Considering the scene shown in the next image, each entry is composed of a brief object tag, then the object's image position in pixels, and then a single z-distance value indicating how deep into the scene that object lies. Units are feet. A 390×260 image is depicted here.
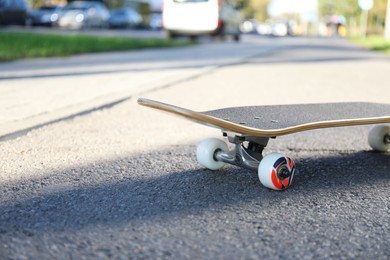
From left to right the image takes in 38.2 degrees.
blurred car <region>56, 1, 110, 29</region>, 77.56
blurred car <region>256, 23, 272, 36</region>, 152.25
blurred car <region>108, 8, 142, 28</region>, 95.96
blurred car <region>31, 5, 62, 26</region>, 82.38
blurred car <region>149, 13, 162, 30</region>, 119.49
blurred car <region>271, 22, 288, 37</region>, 145.18
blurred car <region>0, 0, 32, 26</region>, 59.57
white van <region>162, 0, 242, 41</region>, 53.06
